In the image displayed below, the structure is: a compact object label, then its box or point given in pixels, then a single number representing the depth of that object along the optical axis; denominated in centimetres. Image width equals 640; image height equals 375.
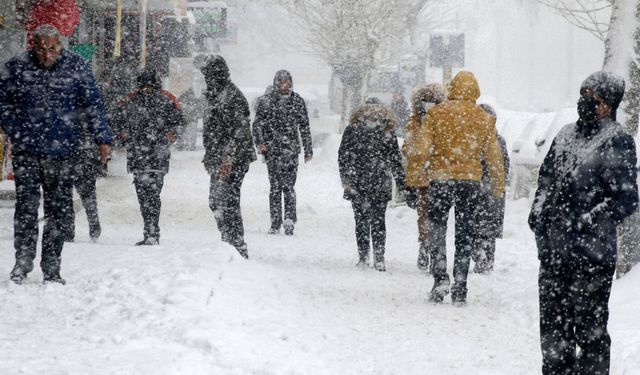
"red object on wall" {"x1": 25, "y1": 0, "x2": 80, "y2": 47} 3100
